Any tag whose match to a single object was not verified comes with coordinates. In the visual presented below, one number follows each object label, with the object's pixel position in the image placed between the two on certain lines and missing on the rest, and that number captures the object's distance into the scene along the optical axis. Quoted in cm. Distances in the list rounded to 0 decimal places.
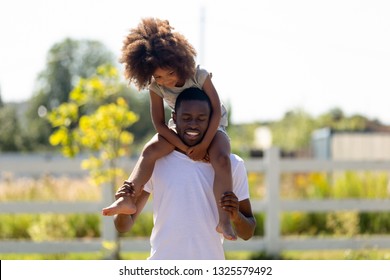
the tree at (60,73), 4317
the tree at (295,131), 5724
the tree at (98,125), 1490
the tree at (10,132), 2517
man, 590
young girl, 594
